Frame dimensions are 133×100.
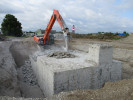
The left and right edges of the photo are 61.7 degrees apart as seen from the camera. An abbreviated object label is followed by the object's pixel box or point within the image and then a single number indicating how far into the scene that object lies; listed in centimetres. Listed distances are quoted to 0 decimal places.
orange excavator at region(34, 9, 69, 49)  736
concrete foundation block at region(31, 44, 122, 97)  481
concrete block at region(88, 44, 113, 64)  553
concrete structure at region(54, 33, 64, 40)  1912
